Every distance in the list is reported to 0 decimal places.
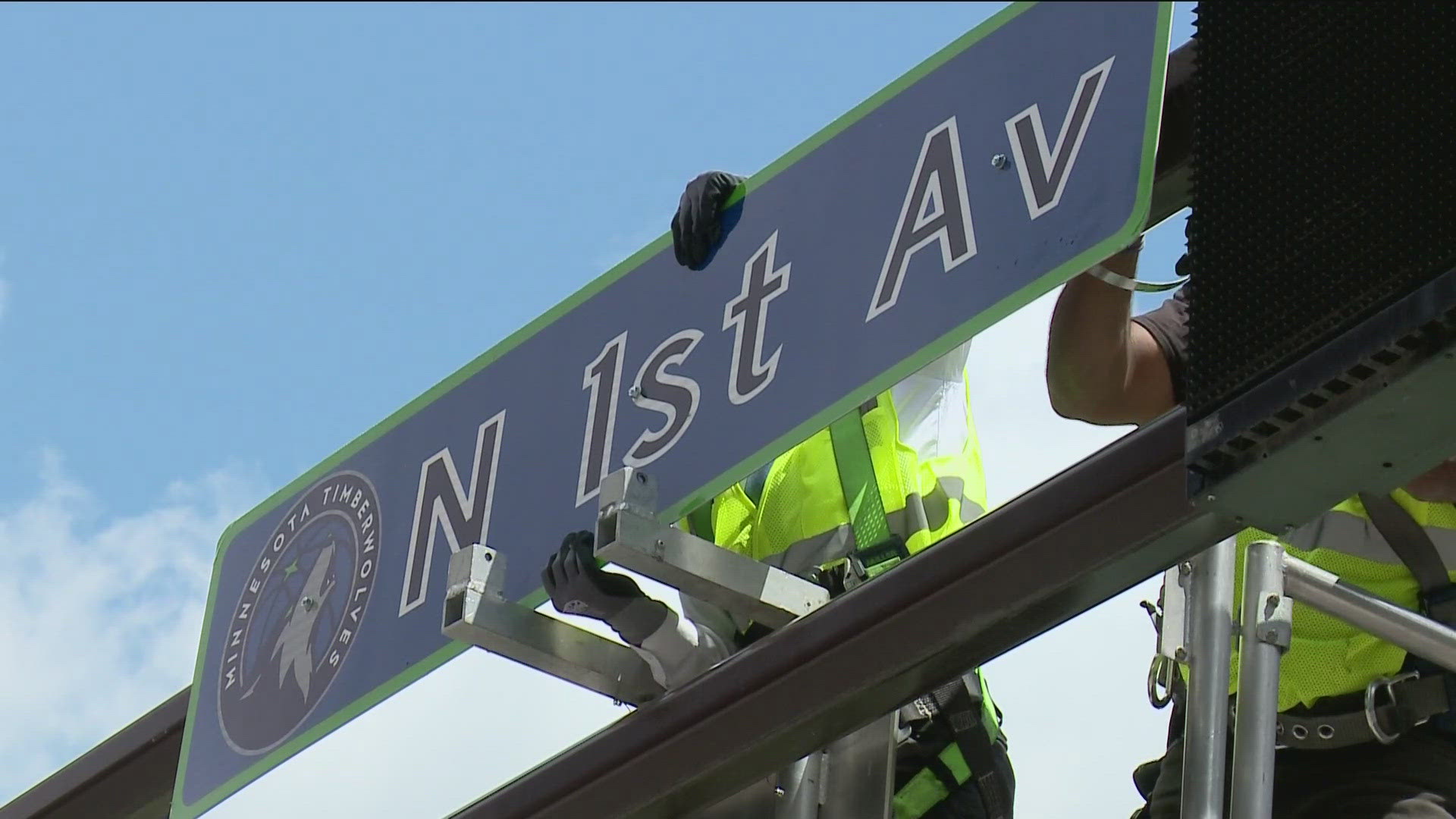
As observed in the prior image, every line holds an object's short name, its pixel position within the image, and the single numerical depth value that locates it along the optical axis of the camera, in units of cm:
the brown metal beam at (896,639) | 627
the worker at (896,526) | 826
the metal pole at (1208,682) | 662
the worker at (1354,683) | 720
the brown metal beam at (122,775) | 959
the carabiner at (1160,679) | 689
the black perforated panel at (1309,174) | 511
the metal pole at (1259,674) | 650
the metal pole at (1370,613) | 684
